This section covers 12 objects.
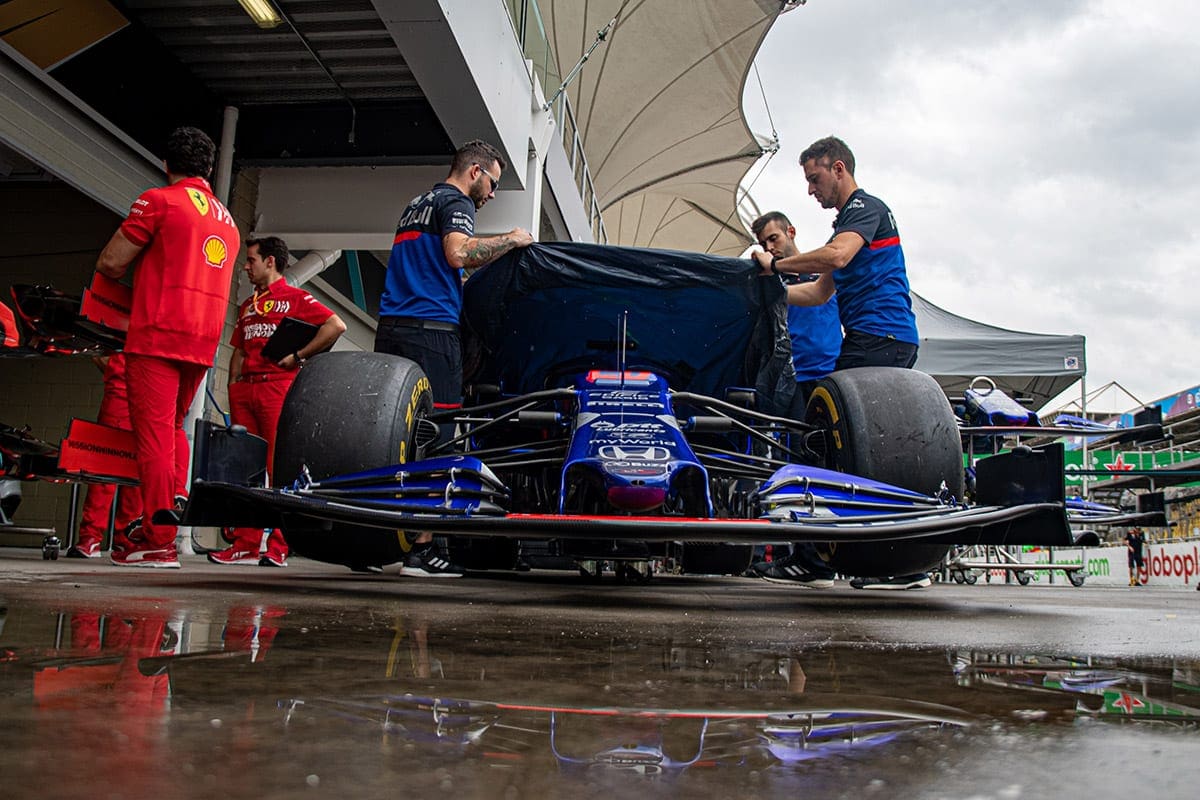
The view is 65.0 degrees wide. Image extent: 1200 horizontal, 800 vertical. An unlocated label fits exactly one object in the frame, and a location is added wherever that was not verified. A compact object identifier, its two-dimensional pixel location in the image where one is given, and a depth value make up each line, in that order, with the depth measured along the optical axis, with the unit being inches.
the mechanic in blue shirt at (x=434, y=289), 159.0
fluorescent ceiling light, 247.3
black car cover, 155.3
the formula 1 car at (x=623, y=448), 104.0
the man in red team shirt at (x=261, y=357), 199.6
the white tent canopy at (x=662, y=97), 756.6
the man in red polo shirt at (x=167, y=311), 150.3
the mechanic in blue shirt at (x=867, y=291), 166.2
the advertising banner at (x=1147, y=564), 461.1
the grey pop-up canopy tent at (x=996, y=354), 482.3
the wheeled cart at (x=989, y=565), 361.3
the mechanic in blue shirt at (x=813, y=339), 201.3
